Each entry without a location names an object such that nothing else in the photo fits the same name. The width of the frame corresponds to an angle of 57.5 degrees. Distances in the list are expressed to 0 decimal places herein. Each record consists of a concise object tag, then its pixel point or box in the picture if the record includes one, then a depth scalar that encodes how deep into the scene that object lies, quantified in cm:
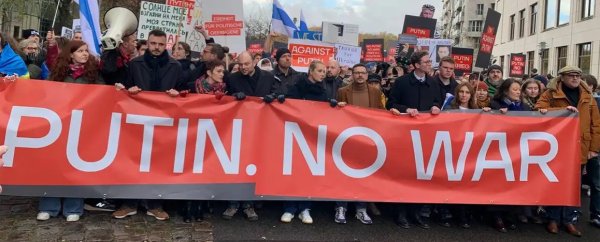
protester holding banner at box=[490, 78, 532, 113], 597
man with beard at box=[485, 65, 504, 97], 781
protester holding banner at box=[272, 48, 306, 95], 746
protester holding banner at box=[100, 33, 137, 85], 559
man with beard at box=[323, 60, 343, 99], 686
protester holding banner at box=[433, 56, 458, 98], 654
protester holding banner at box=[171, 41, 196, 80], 708
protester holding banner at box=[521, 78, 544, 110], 672
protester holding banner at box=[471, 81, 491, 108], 627
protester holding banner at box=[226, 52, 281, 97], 592
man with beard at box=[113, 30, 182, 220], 557
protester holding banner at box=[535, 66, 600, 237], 587
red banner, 520
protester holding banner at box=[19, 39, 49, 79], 727
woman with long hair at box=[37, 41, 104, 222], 536
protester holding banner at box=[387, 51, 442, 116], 616
